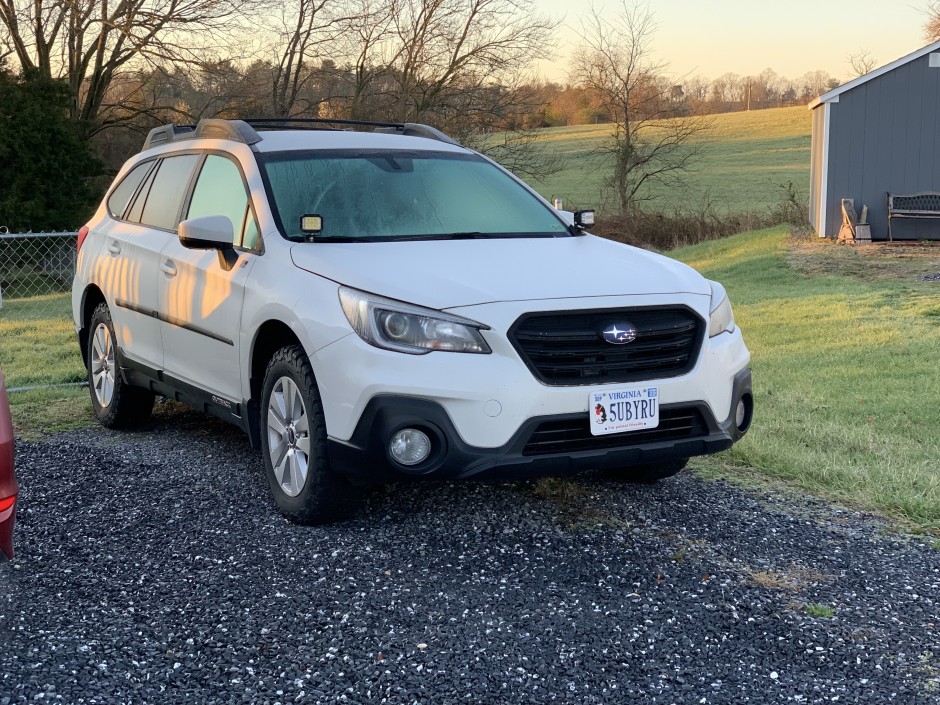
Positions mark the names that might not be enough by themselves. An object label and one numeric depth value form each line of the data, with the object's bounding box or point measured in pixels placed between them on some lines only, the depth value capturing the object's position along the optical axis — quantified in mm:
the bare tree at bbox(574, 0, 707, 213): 34375
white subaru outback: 4066
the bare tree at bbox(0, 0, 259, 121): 23125
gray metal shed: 20250
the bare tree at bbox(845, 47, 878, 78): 34862
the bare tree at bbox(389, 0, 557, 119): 25016
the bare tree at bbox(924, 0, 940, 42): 43866
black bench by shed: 20219
